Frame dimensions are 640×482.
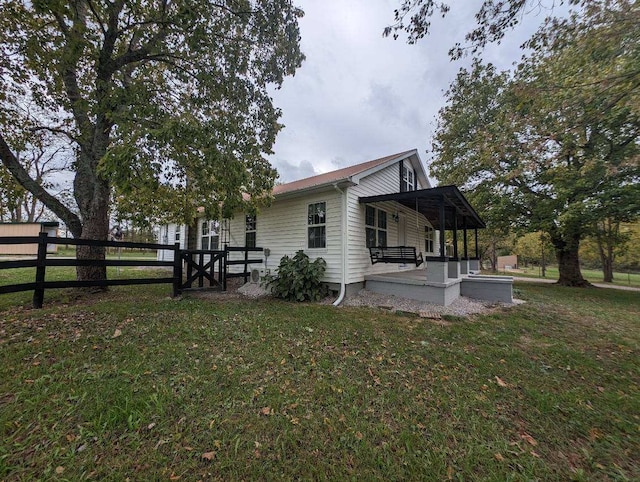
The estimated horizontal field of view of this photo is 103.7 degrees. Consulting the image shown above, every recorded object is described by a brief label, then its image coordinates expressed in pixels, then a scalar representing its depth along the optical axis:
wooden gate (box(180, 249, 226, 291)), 6.84
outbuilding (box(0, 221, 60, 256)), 19.89
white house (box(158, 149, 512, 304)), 7.22
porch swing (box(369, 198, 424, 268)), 7.03
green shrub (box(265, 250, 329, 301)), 7.09
